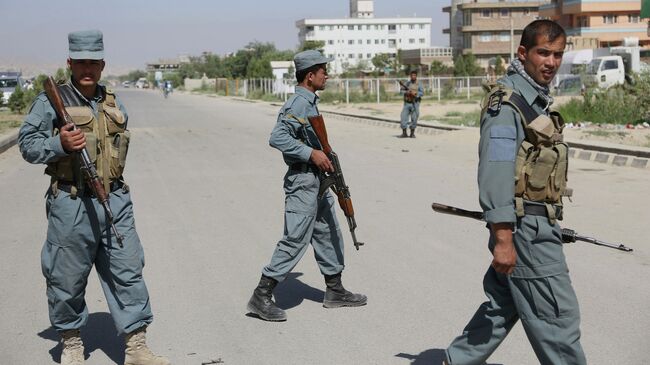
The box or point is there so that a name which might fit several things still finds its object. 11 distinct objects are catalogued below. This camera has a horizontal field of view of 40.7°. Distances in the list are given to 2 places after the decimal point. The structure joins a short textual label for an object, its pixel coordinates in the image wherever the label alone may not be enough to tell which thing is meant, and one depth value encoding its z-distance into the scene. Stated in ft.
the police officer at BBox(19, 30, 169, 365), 14.16
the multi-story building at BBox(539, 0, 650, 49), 229.04
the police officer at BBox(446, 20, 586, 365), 11.17
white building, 514.27
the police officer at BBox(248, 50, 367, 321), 18.01
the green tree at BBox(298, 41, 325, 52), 268.56
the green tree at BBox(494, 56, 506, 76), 198.18
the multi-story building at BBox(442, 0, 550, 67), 315.37
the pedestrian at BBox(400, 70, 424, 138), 66.85
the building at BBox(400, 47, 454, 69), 319.47
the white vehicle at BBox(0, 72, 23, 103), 150.28
